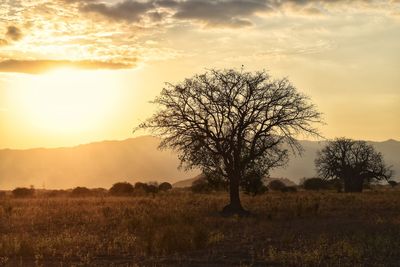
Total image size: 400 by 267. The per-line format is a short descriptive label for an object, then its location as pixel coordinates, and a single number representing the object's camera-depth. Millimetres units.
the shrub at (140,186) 70762
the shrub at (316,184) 80125
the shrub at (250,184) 34312
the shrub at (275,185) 78606
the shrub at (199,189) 67138
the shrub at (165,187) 81438
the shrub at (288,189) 68556
